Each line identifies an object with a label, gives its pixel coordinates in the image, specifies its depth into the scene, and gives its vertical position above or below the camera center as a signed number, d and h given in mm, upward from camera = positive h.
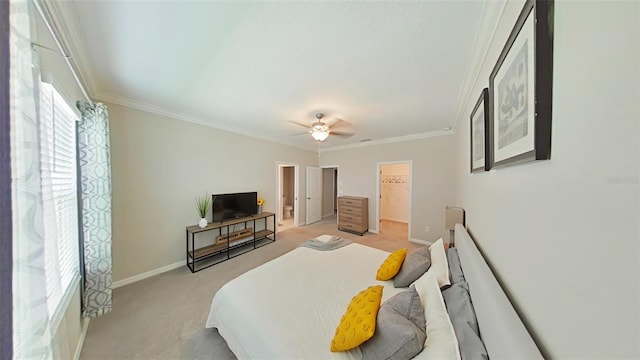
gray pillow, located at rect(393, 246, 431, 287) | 1699 -805
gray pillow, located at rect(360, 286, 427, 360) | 976 -810
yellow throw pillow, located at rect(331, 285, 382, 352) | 1068 -845
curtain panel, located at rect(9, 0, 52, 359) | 604 -91
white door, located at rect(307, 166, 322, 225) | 5844 -513
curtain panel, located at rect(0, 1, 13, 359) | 530 -72
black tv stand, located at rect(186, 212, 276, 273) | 3137 -1182
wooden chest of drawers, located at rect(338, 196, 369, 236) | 4914 -941
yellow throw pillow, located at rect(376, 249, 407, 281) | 1801 -837
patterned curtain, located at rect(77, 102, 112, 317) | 1881 -283
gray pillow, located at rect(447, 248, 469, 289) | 1545 -795
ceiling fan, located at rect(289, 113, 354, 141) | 2967 +865
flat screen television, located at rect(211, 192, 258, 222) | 3520 -535
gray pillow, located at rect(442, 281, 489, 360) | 938 -815
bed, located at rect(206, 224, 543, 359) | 859 -960
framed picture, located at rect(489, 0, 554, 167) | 657 +363
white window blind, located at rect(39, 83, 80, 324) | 1018 -108
